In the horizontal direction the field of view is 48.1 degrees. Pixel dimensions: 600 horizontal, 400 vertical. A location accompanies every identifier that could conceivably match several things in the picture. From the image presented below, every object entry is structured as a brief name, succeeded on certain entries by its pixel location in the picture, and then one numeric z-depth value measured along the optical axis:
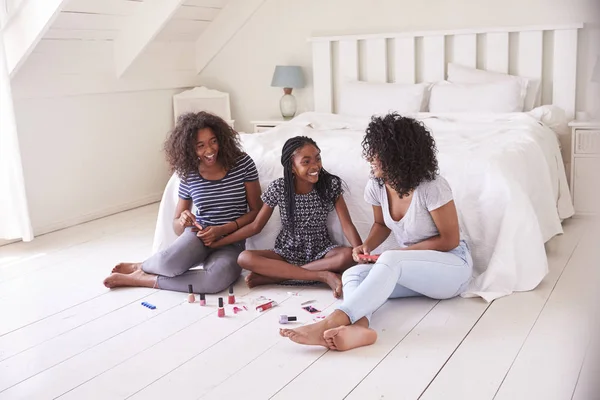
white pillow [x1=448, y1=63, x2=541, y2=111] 3.91
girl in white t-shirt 2.27
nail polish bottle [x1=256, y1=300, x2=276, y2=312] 2.44
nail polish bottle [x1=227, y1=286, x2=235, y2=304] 2.53
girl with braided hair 2.64
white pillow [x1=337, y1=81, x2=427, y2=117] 4.11
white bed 2.53
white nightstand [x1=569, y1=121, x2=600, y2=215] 3.63
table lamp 4.64
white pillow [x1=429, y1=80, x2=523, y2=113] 3.81
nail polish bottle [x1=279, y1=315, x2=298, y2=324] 2.31
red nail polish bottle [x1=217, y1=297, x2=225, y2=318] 2.40
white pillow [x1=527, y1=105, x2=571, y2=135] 3.72
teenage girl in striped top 2.72
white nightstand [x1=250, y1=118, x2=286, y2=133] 4.62
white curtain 3.42
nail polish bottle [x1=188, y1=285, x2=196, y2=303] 2.59
